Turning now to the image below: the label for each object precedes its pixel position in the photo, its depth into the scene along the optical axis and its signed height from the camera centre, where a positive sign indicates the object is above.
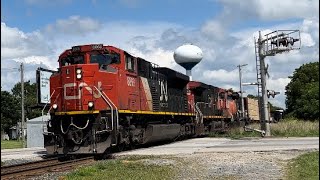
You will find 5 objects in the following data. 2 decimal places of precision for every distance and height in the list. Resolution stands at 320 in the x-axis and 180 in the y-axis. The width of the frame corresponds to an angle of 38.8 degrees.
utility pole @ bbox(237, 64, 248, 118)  51.53 +0.97
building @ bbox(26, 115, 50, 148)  35.22 -1.11
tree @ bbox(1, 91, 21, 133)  83.69 +1.97
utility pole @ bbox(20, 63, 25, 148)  38.06 +3.04
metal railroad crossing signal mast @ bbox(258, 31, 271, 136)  32.35 +2.27
